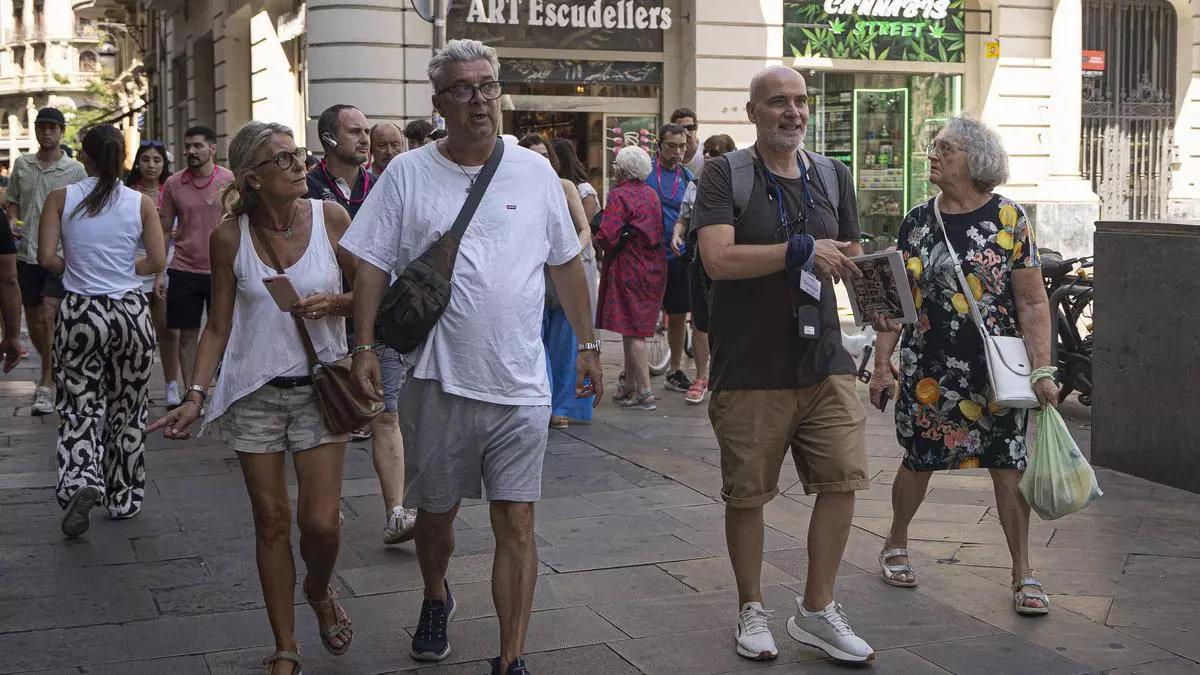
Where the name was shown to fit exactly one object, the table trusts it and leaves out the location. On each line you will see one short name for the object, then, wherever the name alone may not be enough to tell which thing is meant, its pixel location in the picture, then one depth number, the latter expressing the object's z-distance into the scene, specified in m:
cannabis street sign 19.50
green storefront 19.67
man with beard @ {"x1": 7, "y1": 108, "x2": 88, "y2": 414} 10.23
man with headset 6.81
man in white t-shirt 4.32
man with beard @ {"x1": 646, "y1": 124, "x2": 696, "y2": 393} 10.29
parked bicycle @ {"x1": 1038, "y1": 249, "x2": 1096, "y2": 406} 9.20
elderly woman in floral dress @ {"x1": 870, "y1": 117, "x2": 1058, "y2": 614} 5.37
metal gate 21.94
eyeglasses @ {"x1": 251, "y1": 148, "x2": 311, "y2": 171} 4.60
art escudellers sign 18.02
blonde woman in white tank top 4.45
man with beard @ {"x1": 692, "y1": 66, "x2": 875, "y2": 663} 4.69
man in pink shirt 9.73
